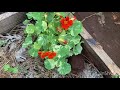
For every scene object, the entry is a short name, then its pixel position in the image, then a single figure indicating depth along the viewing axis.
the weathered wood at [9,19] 1.60
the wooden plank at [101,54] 1.43
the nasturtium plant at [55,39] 1.42
